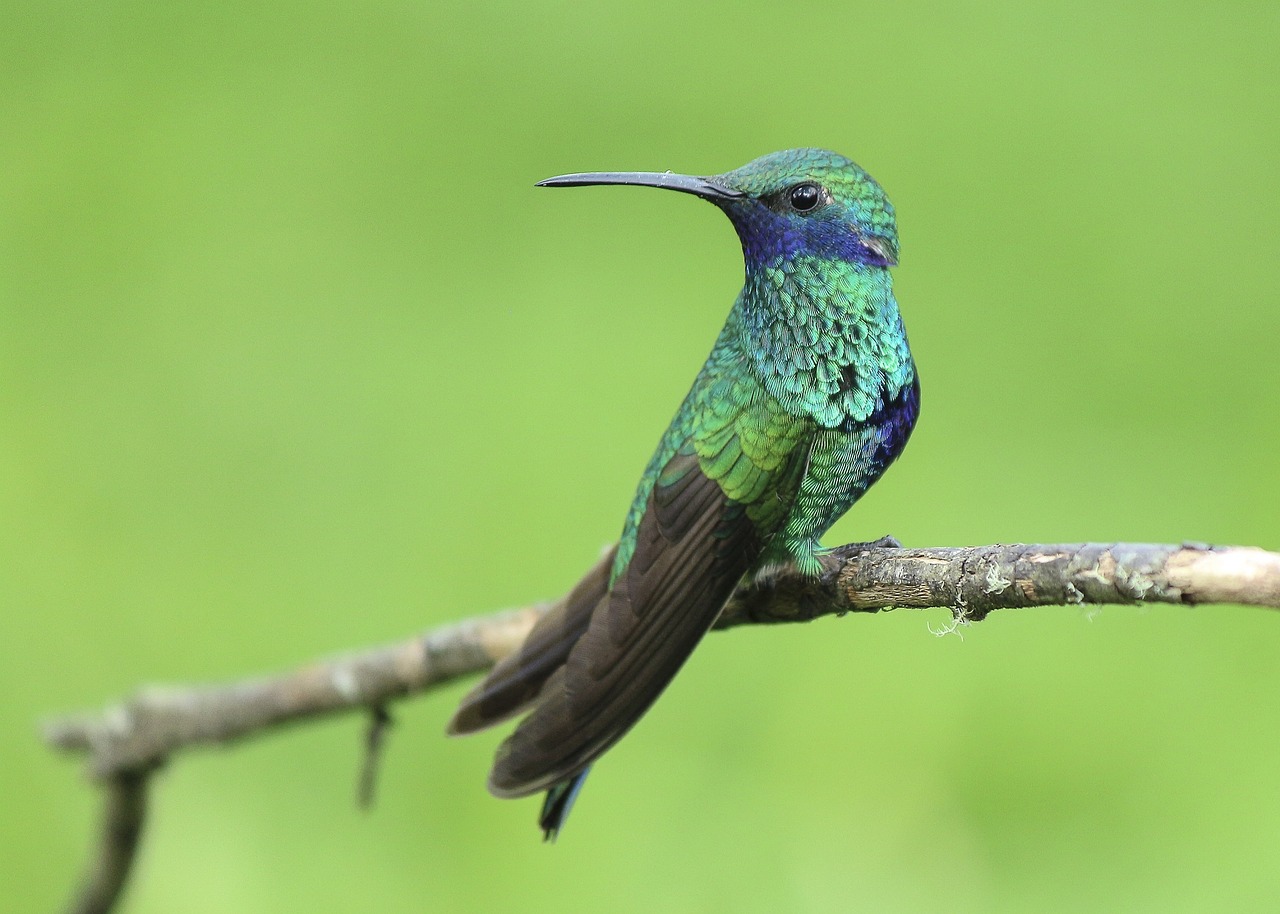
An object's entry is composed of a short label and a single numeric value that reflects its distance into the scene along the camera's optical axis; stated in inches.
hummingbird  114.2
